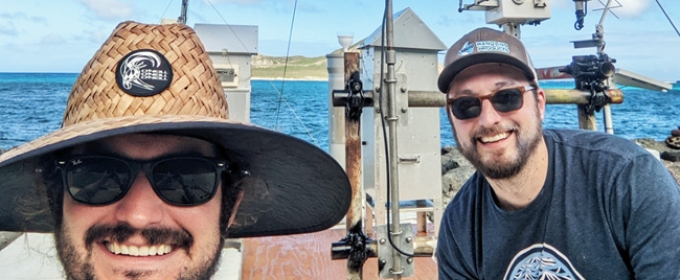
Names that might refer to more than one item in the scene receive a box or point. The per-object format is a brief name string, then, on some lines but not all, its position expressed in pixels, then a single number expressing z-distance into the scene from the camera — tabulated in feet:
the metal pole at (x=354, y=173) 8.11
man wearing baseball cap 5.08
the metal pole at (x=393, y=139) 7.80
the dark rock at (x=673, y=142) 43.55
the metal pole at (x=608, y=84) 9.62
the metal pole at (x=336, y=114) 14.46
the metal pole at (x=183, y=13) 14.20
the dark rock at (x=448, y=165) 28.53
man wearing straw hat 2.99
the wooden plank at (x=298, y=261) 11.31
